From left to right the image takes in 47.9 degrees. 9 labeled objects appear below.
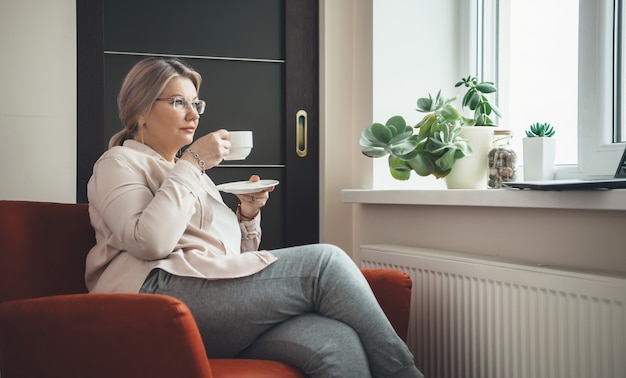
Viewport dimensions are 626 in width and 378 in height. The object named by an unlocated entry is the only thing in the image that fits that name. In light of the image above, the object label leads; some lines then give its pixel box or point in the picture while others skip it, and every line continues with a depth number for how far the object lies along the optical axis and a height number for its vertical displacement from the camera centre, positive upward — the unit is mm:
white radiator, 1667 -386
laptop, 1646 -25
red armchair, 1385 -336
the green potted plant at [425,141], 2287 +108
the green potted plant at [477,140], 2342 +112
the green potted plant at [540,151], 2113 +68
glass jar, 2207 +39
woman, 1605 -249
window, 2082 +346
